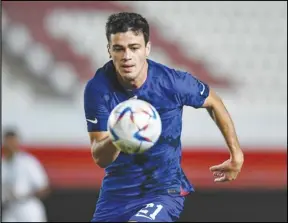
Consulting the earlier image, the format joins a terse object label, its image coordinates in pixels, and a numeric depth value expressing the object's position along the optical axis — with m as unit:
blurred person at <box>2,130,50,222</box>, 19.14
